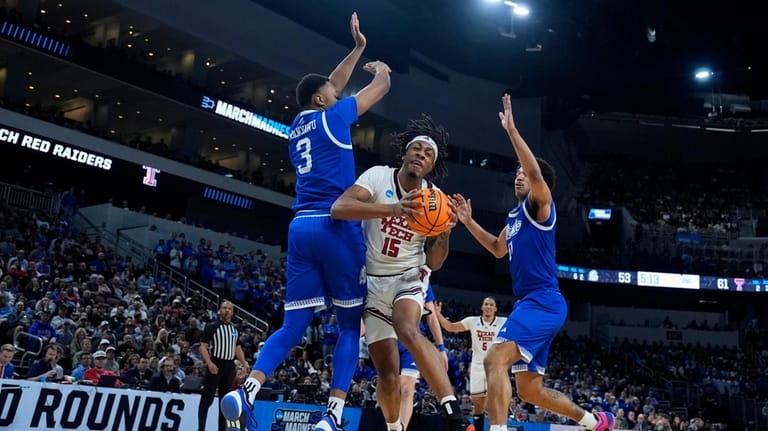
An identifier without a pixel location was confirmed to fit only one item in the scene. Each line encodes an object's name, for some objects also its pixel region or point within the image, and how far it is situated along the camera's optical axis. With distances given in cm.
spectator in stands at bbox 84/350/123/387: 1218
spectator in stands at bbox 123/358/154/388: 1309
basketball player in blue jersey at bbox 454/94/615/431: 680
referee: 1111
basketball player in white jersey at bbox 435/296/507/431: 1144
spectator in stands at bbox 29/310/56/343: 1458
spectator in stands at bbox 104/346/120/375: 1349
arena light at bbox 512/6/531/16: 3019
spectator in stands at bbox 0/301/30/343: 1413
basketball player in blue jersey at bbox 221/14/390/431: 567
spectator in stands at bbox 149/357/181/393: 1160
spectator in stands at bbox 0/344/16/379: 1077
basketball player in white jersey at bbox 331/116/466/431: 587
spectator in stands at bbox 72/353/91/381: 1245
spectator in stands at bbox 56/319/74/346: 1488
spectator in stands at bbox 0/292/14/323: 1490
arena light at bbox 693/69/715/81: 3884
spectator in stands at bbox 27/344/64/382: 1145
